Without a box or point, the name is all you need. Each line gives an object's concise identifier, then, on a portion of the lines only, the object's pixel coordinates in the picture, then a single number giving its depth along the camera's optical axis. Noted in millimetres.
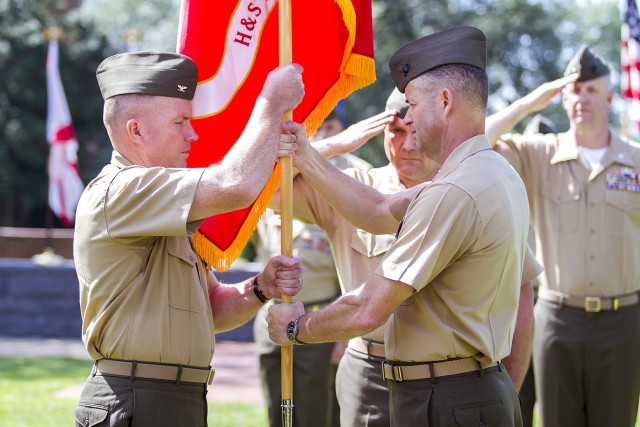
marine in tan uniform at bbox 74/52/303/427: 3375
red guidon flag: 4180
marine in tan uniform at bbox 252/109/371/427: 6438
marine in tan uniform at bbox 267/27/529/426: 3342
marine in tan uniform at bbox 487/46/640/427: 5707
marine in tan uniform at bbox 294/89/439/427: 4434
